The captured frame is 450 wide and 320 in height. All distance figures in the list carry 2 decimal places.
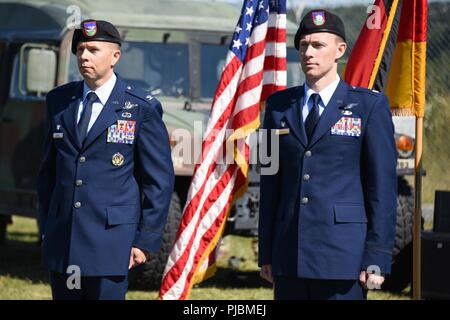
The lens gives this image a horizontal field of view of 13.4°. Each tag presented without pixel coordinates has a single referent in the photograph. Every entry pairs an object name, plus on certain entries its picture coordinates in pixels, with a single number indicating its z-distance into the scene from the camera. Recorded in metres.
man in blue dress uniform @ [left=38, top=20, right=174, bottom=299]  8.17
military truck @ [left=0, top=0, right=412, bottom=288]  15.79
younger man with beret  7.70
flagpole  10.09
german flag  10.34
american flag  11.56
